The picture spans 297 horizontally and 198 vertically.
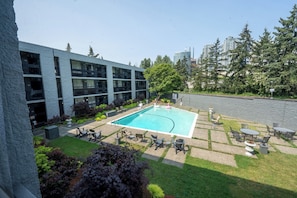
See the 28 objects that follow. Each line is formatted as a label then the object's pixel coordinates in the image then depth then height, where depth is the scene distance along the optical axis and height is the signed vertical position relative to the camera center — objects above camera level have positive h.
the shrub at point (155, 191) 4.36 -3.49
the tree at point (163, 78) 28.37 +1.91
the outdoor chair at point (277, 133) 11.51 -4.20
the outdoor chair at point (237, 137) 10.46 -4.07
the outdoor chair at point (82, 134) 10.79 -3.76
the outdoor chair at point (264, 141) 9.10 -3.85
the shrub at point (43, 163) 4.94 -2.94
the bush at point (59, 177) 4.12 -3.21
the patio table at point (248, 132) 9.88 -3.49
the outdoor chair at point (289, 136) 10.97 -4.23
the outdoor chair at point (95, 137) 10.08 -3.77
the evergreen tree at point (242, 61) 23.88 +4.57
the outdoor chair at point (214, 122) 13.67 -3.96
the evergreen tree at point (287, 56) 17.83 +4.09
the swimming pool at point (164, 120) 14.39 -4.36
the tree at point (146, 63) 57.16 +10.50
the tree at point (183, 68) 39.13 +5.51
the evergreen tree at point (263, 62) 19.66 +3.99
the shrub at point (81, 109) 15.84 -2.53
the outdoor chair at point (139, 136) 9.99 -3.74
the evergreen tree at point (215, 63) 28.33 +5.02
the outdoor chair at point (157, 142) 9.06 -3.81
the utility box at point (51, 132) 10.26 -3.48
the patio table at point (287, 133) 10.59 -3.86
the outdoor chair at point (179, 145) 8.63 -3.83
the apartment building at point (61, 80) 12.97 +0.96
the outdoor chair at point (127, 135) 10.44 -3.87
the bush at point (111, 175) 2.84 -2.13
